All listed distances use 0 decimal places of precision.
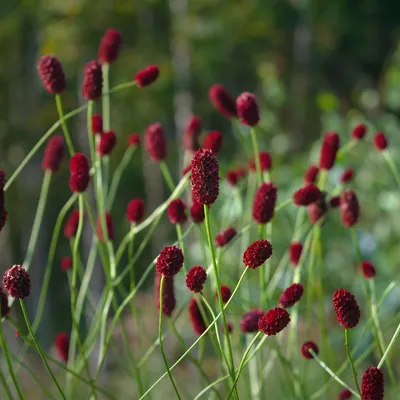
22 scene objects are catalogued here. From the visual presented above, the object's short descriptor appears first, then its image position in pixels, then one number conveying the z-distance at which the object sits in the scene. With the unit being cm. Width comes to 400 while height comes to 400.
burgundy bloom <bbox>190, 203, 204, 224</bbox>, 98
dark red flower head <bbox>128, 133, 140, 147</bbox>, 115
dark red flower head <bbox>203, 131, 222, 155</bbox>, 103
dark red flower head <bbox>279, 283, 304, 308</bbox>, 89
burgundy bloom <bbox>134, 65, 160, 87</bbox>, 103
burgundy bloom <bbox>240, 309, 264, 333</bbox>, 94
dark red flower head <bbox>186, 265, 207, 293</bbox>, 85
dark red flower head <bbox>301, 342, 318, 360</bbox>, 94
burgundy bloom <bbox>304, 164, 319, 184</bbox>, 105
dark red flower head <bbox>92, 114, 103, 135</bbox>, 108
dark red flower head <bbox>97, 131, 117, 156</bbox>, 105
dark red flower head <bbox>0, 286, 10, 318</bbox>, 90
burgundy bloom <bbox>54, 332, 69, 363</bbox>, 106
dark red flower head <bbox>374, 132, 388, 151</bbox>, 109
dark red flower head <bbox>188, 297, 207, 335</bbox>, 96
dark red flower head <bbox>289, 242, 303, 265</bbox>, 105
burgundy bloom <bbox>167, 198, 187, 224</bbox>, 99
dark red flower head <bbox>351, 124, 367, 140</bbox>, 109
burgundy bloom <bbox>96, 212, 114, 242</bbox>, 105
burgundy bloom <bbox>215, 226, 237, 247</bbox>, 99
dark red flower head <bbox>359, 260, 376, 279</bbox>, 103
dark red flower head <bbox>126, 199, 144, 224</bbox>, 103
